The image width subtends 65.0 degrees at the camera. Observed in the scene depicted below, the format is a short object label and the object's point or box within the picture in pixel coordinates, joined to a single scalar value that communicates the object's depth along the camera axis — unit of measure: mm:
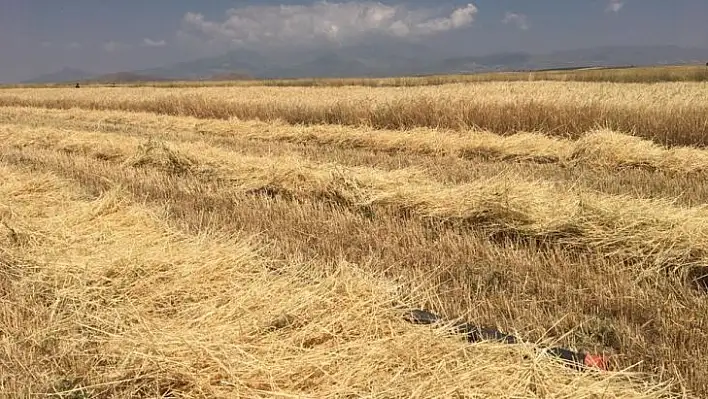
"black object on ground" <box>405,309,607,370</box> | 2684
